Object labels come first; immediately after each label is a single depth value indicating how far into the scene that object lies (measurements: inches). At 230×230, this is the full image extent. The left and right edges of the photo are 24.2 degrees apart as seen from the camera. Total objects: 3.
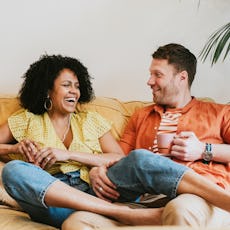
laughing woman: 63.7
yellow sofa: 65.1
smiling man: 71.3
